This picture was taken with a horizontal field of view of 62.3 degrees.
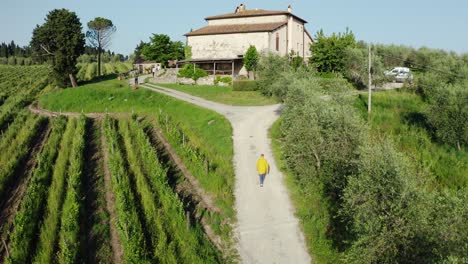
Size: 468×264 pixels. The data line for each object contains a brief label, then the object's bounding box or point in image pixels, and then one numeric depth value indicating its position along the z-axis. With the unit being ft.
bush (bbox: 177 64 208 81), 157.38
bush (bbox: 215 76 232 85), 152.87
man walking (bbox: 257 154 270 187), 60.34
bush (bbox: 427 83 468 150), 77.00
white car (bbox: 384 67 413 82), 141.08
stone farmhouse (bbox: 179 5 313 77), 162.40
